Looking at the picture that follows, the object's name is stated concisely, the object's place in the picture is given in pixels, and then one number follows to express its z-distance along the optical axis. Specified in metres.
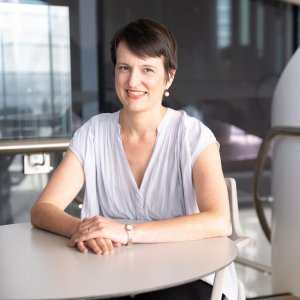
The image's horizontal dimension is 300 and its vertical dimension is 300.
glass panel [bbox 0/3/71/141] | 2.93
